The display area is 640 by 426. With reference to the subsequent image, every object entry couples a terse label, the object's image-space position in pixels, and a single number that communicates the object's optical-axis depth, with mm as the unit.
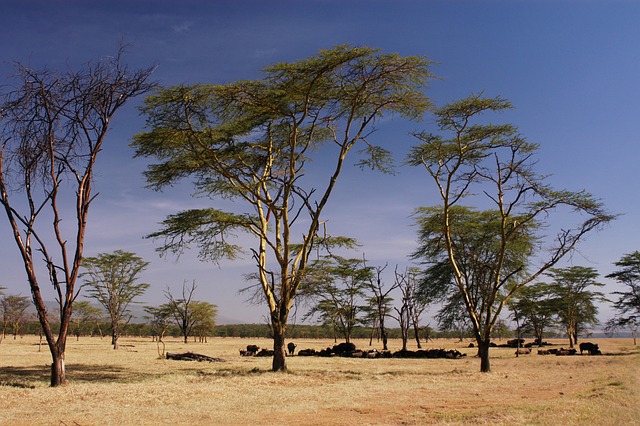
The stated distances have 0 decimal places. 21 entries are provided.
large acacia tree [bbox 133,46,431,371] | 16188
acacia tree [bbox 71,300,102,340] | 59312
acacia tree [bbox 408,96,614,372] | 19062
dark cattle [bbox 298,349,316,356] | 32469
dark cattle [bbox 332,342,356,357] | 31938
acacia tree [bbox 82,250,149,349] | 40281
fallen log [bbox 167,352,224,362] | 23645
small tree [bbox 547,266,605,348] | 43375
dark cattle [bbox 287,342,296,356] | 32281
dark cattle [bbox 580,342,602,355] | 32875
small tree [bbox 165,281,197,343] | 57844
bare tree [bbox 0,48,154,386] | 13109
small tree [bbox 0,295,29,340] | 52938
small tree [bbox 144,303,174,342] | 59812
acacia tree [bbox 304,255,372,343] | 40219
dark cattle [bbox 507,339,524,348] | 45469
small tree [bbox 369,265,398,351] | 39344
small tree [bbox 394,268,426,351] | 39562
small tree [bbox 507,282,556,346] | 44653
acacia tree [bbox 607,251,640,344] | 40125
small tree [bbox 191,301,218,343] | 60344
